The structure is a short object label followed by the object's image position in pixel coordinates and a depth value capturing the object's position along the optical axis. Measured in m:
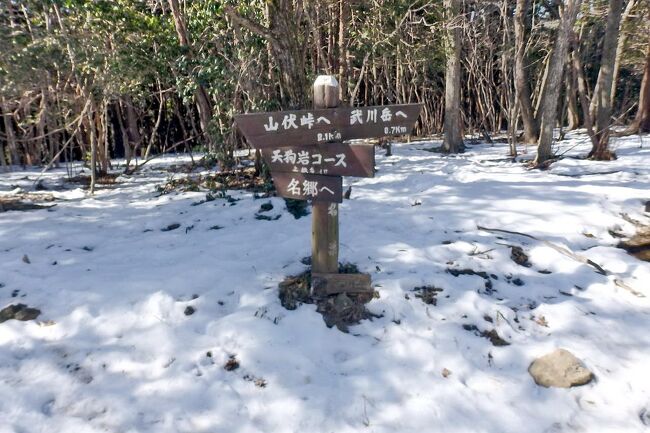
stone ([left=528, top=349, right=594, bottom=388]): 2.71
